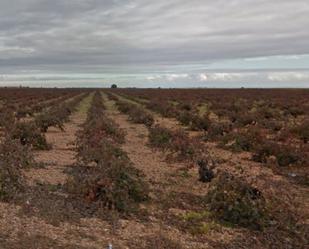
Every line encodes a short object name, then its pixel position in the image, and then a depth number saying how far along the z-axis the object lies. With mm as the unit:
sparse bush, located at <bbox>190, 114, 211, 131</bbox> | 16124
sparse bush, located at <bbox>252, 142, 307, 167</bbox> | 9657
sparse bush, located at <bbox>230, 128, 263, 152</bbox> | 11292
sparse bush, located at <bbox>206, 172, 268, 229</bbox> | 5710
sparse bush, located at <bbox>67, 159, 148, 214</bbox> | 5996
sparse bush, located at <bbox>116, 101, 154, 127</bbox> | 17633
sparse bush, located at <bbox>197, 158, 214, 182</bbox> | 7903
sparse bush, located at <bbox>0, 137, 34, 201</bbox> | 6214
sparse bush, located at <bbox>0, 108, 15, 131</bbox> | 13312
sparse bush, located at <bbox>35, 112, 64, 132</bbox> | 14399
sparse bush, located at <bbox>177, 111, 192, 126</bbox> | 17947
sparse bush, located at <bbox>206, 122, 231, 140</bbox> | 13253
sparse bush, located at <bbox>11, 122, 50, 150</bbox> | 10833
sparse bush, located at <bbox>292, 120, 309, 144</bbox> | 12755
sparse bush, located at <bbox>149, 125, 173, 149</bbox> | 11432
